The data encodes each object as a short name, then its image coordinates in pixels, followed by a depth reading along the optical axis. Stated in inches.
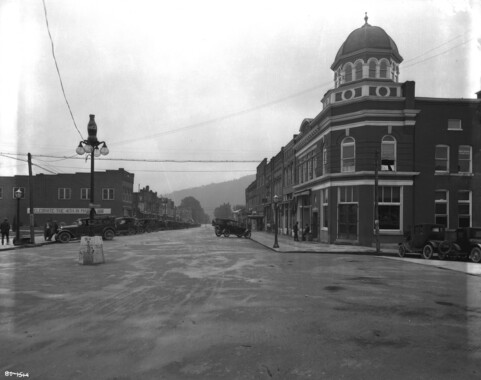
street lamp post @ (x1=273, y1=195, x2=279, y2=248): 1126.4
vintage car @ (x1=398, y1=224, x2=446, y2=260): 794.2
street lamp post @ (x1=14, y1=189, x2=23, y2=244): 1068.5
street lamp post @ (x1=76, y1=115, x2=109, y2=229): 644.0
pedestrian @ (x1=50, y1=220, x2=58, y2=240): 1293.1
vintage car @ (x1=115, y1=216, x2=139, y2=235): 1768.0
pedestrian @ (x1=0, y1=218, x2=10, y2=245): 1093.8
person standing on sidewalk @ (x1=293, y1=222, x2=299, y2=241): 1380.4
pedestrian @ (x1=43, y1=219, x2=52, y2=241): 1284.4
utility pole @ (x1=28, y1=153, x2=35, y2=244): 1107.3
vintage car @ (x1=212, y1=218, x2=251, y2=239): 1678.2
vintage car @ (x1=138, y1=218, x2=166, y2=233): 2123.2
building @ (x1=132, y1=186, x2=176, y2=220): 3270.2
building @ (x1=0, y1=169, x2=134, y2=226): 2657.5
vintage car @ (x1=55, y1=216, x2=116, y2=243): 1280.8
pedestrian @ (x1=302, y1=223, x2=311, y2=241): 1329.2
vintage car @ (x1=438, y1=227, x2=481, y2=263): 717.3
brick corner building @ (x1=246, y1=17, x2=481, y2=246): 1099.3
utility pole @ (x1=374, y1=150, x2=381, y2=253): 927.7
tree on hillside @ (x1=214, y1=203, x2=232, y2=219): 7437.0
